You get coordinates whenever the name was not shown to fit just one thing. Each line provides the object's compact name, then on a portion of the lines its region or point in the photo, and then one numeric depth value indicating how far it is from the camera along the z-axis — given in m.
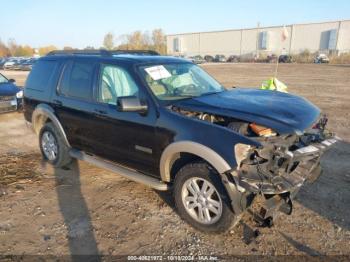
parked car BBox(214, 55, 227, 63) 65.19
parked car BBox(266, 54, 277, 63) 57.08
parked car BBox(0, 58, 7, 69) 35.85
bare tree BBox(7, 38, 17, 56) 77.56
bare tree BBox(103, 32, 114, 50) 93.56
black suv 3.13
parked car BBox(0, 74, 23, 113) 8.97
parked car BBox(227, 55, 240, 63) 65.94
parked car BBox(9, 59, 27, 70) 32.91
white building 68.50
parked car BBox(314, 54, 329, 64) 50.70
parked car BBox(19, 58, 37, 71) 31.92
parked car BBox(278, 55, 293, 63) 55.06
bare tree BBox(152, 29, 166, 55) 93.85
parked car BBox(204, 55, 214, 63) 67.39
